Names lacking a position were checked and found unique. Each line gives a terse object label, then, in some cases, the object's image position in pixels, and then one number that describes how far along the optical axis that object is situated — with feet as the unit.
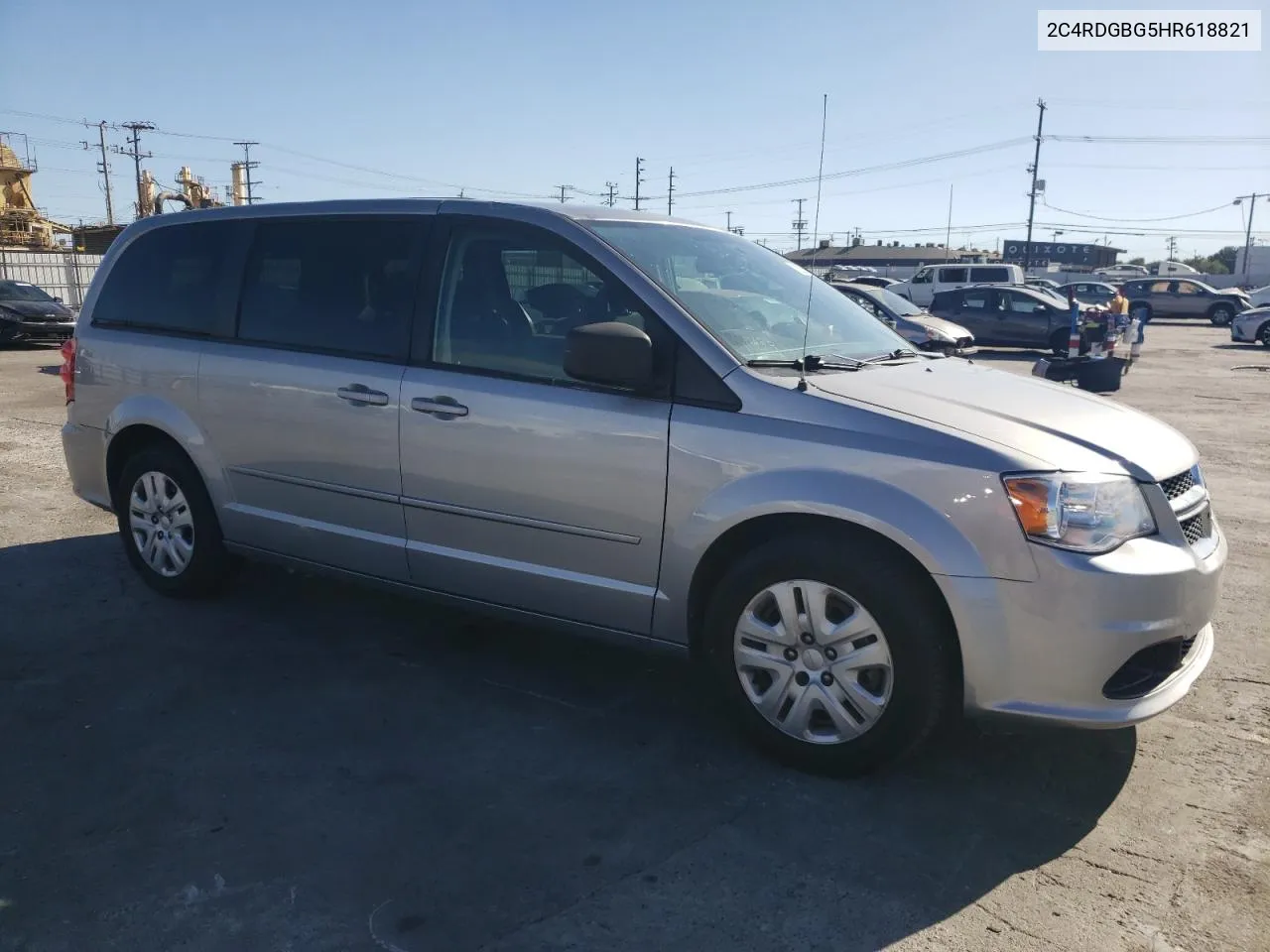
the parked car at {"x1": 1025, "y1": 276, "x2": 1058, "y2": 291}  108.60
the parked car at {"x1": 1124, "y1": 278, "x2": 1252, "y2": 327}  115.24
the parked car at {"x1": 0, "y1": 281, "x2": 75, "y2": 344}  64.85
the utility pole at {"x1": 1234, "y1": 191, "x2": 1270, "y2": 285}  245.61
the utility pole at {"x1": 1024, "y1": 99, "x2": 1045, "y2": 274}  217.15
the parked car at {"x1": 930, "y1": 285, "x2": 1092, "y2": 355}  73.97
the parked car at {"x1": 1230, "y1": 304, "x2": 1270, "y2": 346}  84.02
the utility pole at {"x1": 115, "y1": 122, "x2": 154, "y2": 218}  245.04
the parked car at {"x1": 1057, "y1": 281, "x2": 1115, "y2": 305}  104.58
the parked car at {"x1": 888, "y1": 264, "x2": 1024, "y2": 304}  106.93
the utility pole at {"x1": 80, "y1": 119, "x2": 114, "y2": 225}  278.05
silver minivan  9.85
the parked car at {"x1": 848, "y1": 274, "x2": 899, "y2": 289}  107.93
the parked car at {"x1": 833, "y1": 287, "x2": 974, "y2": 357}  51.16
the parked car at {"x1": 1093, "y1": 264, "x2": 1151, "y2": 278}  197.57
